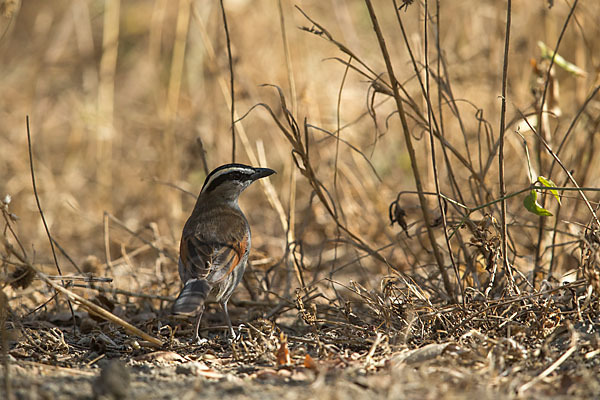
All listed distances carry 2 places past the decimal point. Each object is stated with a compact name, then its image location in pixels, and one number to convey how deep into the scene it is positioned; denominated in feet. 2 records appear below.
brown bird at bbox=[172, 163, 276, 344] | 32.12
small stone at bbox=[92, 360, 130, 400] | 21.94
